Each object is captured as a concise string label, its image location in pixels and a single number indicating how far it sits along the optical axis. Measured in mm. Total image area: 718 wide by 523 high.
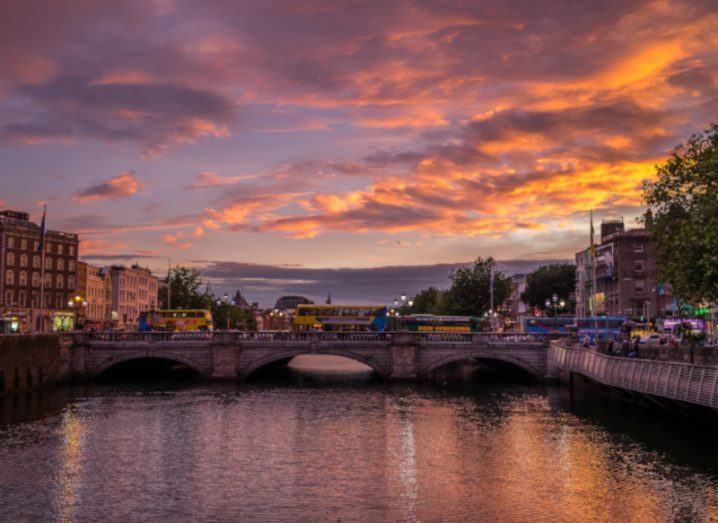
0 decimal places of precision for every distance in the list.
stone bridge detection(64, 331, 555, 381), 84750
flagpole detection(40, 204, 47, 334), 90812
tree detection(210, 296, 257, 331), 193350
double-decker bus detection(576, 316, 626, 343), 106838
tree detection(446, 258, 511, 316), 172500
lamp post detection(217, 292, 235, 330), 167000
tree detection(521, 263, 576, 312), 195500
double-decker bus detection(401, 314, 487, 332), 116500
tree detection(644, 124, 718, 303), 52281
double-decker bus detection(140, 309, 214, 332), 113125
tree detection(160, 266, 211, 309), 169000
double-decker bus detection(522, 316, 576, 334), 109125
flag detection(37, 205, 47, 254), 90988
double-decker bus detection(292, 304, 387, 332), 109625
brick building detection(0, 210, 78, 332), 137500
